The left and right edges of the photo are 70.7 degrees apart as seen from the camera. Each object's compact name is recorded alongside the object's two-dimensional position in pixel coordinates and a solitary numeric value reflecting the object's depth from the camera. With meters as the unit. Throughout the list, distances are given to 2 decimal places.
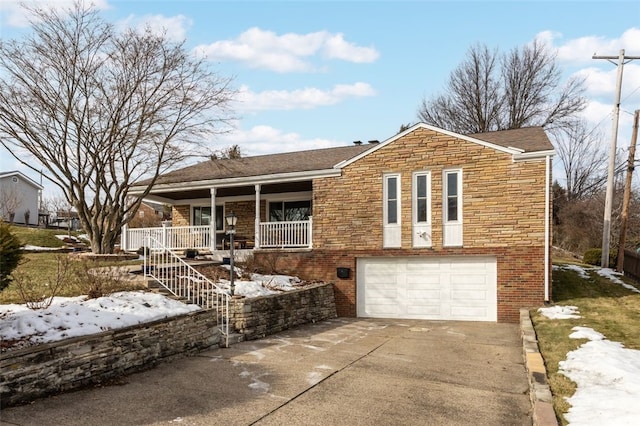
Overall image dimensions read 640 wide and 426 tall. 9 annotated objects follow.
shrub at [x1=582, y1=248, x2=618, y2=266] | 21.69
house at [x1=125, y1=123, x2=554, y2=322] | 12.45
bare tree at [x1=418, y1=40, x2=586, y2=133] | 33.47
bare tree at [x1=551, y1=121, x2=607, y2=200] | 35.09
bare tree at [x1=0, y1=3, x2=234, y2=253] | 14.55
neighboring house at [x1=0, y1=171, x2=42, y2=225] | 36.59
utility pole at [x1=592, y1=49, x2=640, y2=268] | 19.12
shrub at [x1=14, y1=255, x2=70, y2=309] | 6.95
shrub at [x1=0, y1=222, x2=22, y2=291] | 6.10
